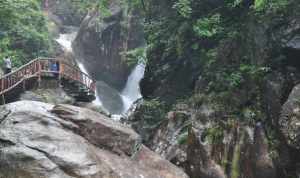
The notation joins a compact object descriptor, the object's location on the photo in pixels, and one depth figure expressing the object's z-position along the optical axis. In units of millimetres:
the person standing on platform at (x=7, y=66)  18495
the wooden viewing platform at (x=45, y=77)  18055
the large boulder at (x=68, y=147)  9586
